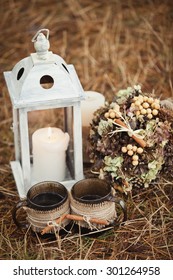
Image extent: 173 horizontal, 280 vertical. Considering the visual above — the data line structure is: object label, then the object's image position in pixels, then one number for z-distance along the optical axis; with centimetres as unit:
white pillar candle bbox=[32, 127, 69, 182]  95
